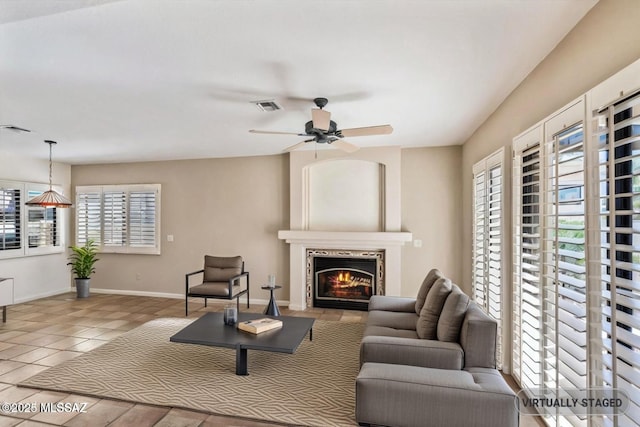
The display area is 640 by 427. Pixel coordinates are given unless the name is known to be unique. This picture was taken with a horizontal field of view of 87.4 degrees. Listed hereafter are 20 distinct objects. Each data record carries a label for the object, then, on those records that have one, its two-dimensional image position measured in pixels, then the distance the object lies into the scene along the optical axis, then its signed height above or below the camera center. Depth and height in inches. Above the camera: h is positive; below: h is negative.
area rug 104.8 -60.0
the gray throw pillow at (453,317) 101.8 -31.2
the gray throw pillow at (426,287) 133.0 -29.0
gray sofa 80.0 -41.9
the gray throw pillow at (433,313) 111.0 -32.9
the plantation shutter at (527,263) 97.9 -15.1
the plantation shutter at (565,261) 74.8 -11.3
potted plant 251.0 -39.2
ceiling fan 116.8 +32.8
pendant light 190.2 +8.2
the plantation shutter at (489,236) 131.3 -9.0
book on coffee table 130.3 -44.1
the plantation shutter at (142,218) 257.5 -2.7
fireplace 216.2 -41.2
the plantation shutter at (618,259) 57.7 -8.3
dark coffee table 118.9 -46.1
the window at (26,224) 225.1 -7.1
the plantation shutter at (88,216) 268.7 -1.4
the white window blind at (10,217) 223.6 -2.0
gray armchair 197.0 -41.5
